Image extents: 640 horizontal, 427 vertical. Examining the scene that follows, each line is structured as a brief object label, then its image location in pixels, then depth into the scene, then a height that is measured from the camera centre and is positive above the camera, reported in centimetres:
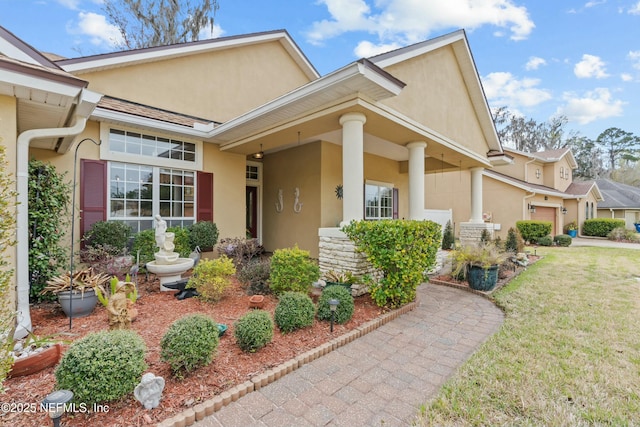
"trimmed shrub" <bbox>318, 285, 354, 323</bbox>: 385 -132
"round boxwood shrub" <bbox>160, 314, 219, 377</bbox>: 246 -121
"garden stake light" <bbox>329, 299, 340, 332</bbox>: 353 -117
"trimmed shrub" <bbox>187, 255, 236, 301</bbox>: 453 -110
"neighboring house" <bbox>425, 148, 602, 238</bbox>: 1587 +136
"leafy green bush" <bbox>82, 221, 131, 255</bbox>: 580 -47
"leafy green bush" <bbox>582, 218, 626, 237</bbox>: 1778 -82
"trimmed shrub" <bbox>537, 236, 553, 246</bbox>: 1390 -140
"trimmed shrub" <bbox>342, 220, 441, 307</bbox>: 434 -64
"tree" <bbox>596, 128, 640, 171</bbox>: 3167 +819
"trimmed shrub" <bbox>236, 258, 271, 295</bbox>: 521 -127
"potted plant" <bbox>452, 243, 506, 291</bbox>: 585 -113
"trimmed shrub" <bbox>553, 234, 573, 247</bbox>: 1408 -137
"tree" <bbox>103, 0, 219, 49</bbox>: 1270 +945
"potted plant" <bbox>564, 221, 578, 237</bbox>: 1844 -105
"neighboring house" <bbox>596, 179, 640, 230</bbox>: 2135 +67
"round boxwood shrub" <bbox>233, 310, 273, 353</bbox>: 297 -130
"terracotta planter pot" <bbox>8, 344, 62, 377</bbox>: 249 -141
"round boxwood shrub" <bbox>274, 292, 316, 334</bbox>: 349 -129
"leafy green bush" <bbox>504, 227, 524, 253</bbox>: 948 -104
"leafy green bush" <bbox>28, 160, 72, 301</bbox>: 402 -17
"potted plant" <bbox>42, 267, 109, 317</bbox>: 385 -112
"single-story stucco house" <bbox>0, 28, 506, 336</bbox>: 409 +197
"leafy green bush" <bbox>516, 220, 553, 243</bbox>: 1416 -81
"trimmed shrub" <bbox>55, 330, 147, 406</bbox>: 202 -119
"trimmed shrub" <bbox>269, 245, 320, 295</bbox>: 470 -102
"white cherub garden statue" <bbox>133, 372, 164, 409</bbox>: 211 -139
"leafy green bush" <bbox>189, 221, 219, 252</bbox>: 706 -55
